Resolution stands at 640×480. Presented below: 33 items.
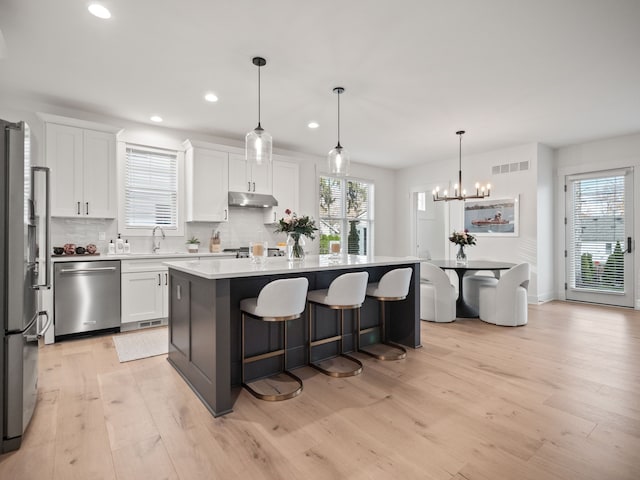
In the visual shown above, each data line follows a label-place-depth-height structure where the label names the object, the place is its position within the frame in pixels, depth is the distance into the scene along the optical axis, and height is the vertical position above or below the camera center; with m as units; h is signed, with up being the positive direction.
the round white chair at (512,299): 4.57 -0.78
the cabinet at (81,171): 4.18 +0.87
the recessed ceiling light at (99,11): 2.49 +1.68
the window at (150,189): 4.86 +0.74
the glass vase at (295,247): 3.33 -0.07
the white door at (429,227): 7.61 +0.29
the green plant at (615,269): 5.78 -0.50
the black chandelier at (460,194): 5.19 +0.72
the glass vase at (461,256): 5.43 -0.26
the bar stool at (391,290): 3.29 -0.48
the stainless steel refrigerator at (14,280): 1.93 -0.22
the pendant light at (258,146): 3.16 +0.86
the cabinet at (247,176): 5.53 +1.04
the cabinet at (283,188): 6.00 +0.91
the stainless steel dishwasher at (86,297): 3.94 -0.66
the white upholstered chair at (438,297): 4.72 -0.78
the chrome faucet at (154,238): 5.04 +0.03
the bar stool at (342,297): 2.91 -0.49
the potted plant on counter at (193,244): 5.19 -0.06
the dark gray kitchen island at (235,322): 2.37 -0.72
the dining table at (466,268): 4.79 -0.39
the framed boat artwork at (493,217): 6.32 +0.44
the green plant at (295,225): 3.28 +0.14
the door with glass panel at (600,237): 5.72 +0.04
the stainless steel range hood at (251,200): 5.44 +0.65
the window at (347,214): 7.19 +0.57
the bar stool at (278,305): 2.50 -0.48
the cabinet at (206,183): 5.15 +0.87
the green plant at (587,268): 6.11 -0.50
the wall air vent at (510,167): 6.18 +1.33
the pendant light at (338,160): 3.68 +0.85
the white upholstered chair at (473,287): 5.12 -0.71
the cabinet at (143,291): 4.34 -0.65
